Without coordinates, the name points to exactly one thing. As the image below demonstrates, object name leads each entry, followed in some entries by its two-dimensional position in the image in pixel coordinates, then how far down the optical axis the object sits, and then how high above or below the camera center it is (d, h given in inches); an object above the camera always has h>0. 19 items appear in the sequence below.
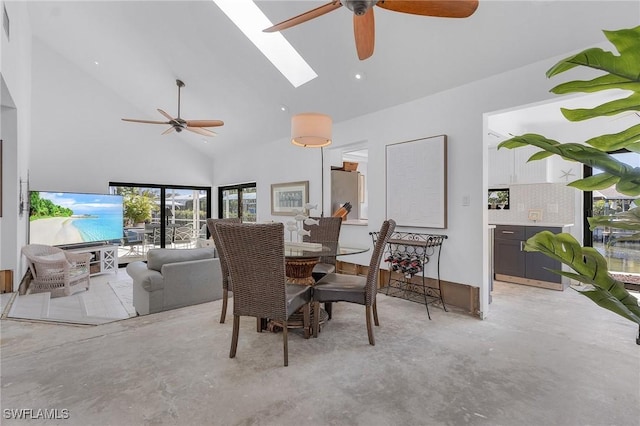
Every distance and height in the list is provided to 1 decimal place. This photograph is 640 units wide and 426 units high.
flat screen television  206.1 -4.7
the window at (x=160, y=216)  273.4 -3.8
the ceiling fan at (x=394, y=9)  69.8 +47.6
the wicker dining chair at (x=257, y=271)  83.7 -16.3
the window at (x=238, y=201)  284.7 +10.5
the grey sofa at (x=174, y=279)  130.1 -29.2
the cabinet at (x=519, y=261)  175.0 -28.3
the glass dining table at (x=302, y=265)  107.2 -19.4
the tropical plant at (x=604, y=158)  22.4 +4.5
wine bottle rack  138.8 -22.6
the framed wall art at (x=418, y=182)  138.9 +14.7
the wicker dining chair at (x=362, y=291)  100.5 -25.6
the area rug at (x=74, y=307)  124.8 -46.5
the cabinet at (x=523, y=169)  191.0 +28.2
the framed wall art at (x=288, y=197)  210.8 +11.1
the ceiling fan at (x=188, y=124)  176.6 +51.2
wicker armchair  162.1 -32.1
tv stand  231.3 -35.5
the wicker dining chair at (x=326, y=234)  142.1 -10.0
